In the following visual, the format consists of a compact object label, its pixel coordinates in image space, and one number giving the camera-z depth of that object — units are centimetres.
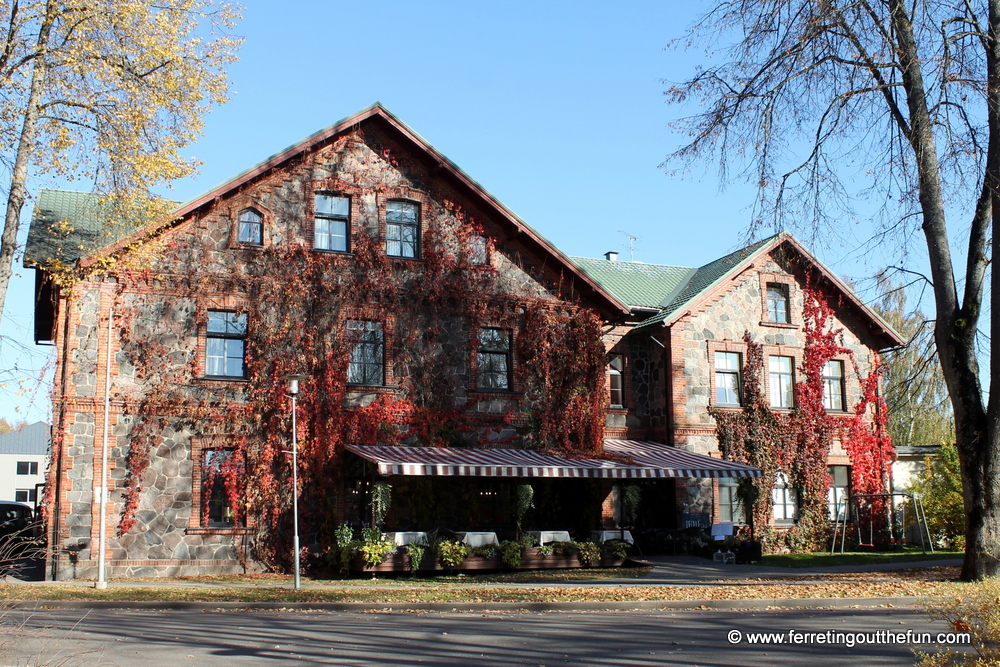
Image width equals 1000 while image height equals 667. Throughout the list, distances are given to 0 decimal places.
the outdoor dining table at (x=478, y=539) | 2070
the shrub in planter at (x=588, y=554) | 2095
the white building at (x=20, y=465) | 6775
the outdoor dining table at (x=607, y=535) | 2259
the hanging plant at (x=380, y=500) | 1995
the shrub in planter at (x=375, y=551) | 1897
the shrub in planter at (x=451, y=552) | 1961
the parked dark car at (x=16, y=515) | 2319
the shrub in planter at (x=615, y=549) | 2117
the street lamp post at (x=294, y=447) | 1659
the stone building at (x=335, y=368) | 1944
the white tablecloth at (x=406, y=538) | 1978
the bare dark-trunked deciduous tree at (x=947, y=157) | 1574
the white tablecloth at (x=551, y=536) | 2180
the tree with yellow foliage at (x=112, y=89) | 1573
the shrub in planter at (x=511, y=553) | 2025
